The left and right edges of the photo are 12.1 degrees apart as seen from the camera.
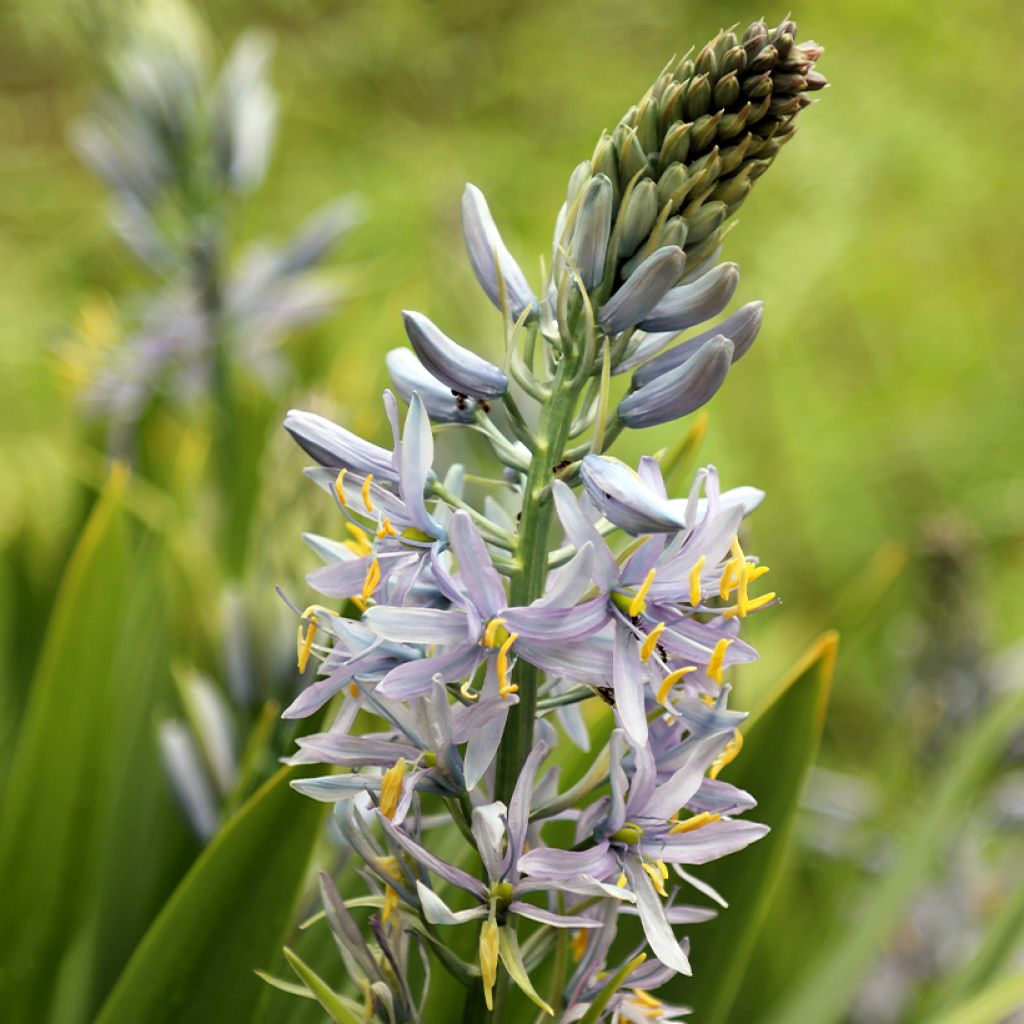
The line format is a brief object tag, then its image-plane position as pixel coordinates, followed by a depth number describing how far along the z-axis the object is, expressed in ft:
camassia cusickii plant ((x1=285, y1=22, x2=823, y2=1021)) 1.67
